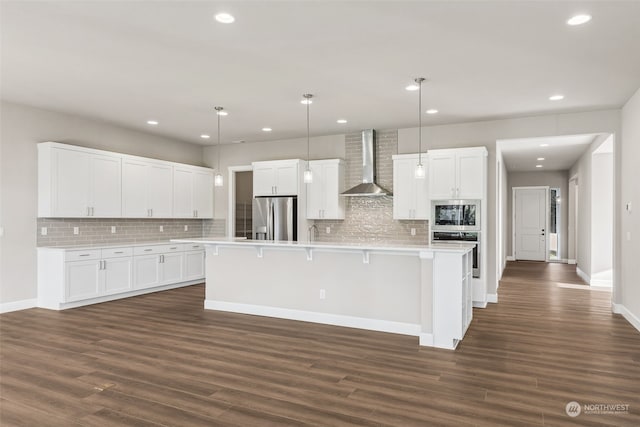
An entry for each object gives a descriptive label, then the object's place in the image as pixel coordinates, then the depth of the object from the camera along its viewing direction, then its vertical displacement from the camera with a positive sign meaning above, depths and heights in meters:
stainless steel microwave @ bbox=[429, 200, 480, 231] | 6.29 +0.00
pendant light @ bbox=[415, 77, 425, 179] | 4.70 +1.45
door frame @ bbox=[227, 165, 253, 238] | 8.80 +0.22
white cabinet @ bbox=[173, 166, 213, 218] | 7.99 +0.46
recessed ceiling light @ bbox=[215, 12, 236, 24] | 3.13 +1.50
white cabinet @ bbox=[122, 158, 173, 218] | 6.98 +0.46
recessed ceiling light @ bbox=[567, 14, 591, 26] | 3.12 +1.48
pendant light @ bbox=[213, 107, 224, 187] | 5.95 +0.55
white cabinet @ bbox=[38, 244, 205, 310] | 5.80 -0.87
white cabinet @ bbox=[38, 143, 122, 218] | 5.86 +0.48
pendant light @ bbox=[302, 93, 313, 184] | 5.29 +1.51
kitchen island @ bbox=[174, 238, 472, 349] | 4.25 -0.82
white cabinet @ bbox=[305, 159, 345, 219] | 7.43 +0.46
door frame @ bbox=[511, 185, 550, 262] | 13.16 -0.10
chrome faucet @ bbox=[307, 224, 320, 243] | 7.85 -0.32
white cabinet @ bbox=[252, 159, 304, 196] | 7.57 +0.70
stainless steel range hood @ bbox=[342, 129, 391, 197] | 7.16 +0.91
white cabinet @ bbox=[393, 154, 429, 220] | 6.78 +0.41
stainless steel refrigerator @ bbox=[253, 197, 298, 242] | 7.51 -0.07
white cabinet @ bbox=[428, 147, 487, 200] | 6.21 +0.64
